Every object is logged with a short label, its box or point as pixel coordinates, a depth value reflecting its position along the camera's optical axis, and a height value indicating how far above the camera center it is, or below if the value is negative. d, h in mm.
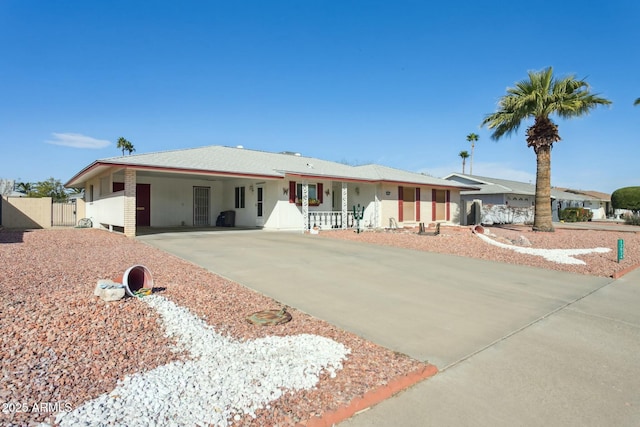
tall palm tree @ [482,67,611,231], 18594 +5117
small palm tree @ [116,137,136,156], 50562 +8525
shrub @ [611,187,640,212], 40675 +1455
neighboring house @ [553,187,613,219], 49644 +883
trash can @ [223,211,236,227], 20969 -516
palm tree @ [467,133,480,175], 62781 +12143
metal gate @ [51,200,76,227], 25219 -436
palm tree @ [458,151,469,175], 64750 +9601
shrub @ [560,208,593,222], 37531 -389
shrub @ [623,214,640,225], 31420 -712
